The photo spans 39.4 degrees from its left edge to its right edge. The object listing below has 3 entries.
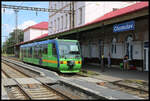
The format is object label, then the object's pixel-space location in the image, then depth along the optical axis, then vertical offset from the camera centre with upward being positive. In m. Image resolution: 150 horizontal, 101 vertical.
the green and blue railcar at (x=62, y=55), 14.68 -0.31
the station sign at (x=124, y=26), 13.21 +1.65
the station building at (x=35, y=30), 71.62 +7.08
